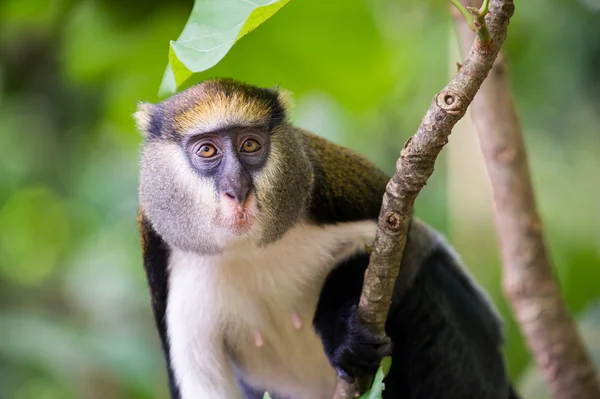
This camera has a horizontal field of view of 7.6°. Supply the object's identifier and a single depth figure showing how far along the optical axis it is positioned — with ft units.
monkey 8.67
